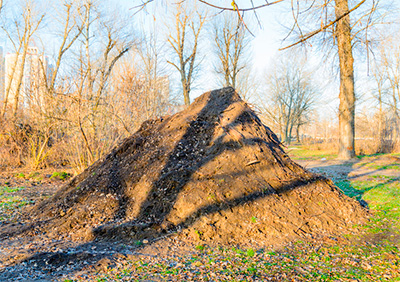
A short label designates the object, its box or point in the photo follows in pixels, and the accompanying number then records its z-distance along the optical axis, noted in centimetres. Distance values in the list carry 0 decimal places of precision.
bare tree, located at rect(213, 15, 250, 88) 2561
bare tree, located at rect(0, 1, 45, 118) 1581
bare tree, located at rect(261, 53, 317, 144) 3769
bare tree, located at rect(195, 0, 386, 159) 1218
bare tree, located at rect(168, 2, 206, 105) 2334
